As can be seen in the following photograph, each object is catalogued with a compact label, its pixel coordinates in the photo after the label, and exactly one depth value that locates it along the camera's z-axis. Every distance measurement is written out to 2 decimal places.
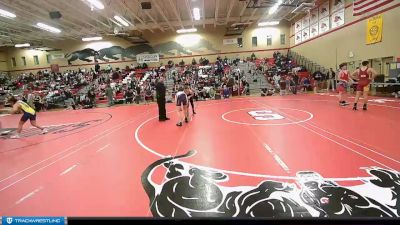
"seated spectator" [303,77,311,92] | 18.59
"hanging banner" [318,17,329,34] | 19.13
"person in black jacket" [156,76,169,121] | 9.32
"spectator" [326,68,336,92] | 17.75
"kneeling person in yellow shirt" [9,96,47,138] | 8.11
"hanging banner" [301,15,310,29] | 22.27
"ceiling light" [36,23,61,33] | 19.88
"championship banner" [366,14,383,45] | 13.75
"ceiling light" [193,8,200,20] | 19.24
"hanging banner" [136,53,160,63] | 28.07
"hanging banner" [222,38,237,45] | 28.05
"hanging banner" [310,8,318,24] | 20.54
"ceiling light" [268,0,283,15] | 16.14
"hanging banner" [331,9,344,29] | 17.20
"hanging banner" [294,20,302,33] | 24.33
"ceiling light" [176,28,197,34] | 26.30
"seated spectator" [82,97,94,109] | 17.65
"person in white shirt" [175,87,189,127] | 8.47
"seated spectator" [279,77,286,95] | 17.64
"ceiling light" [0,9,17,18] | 15.20
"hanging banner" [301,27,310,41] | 22.45
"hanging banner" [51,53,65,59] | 29.28
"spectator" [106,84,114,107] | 17.80
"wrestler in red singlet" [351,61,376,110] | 8.79
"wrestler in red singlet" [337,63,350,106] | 10.19
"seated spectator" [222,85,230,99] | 17.42
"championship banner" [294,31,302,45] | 24.48
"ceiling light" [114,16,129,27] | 18.20
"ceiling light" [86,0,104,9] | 13.40
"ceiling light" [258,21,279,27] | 24.92
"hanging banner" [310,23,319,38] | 20.80
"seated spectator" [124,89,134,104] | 18.33
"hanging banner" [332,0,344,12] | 17.06
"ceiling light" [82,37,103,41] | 26.52
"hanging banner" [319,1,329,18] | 18.98
